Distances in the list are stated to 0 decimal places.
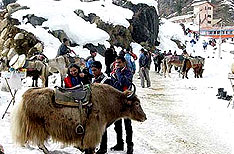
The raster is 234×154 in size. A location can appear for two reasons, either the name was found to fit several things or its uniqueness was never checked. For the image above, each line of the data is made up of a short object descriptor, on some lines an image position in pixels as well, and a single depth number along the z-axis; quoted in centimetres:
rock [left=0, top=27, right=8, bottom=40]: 2310
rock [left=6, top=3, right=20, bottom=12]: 2554
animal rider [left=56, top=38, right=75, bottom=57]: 1451
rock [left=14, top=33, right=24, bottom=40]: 2164
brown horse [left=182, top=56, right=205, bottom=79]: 2131
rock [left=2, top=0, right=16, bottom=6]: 3793
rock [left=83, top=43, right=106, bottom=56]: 2555
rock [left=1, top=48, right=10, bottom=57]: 2158
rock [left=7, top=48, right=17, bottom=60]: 1975
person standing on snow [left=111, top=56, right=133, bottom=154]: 626
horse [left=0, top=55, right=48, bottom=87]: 1352
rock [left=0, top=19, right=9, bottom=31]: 2408
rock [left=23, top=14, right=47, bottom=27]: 2476
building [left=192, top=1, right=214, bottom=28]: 8569
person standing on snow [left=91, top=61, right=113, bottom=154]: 618
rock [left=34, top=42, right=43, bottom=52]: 2072
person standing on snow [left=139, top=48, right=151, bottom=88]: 1584
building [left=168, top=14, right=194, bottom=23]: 8469
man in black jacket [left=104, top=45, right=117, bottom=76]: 1428
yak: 523
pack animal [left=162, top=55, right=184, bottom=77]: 2277
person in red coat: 589
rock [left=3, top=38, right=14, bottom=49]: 2197
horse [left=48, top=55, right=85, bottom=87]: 1468
